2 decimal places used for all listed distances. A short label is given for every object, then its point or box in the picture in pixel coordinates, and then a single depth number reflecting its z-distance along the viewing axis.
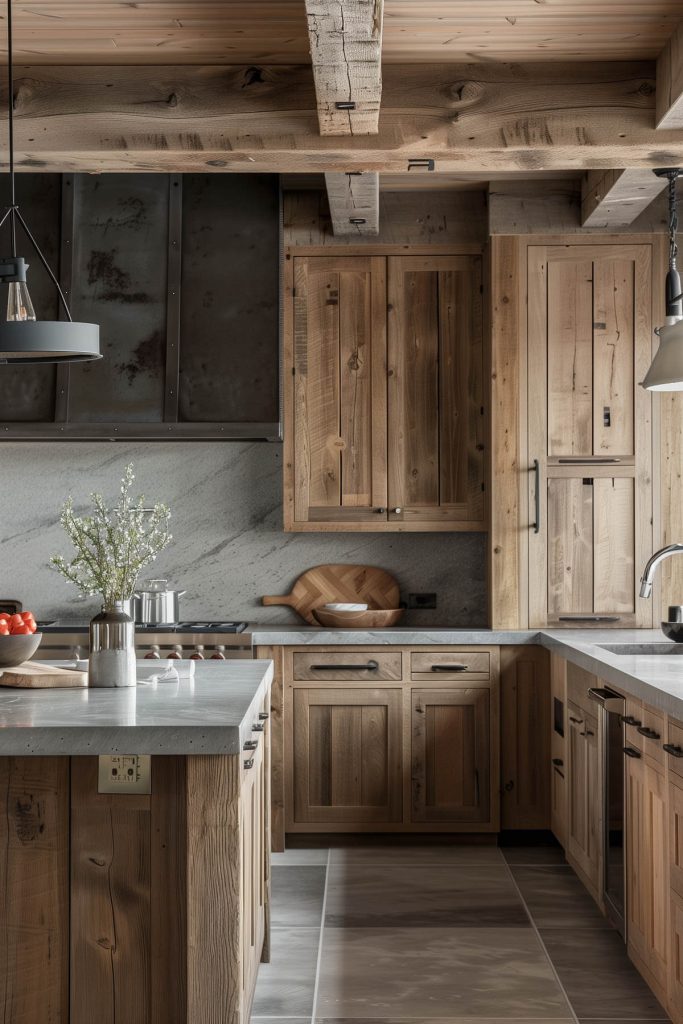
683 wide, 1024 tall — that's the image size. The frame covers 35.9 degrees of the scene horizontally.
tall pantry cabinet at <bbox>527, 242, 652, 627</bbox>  4.66
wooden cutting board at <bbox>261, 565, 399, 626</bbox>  5.11
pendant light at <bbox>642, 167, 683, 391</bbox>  3.29
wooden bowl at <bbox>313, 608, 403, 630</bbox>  4.73
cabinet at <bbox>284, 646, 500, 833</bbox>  4.56
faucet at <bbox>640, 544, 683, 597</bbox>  3.85
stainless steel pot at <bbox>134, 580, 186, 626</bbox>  4.79
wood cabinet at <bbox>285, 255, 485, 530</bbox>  4.84
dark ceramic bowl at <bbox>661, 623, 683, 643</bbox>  3.97
